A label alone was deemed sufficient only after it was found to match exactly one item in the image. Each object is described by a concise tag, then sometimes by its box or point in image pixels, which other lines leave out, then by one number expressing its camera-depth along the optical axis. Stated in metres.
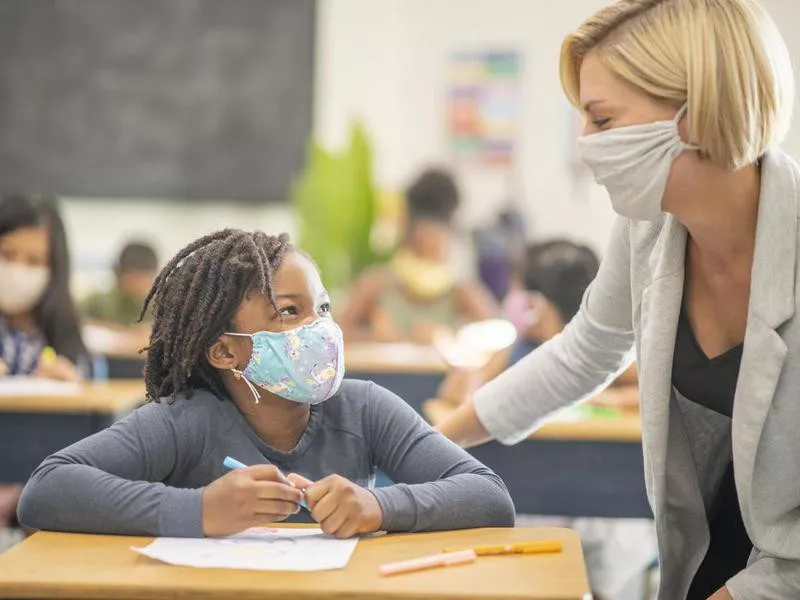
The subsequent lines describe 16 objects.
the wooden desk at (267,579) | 1.40
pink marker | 1.49
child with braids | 1.72
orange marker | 1.58
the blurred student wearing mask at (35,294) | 3.98
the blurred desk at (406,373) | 4.81
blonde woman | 1.62
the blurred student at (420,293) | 5.59
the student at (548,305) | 3.65
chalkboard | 8.46
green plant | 7.13
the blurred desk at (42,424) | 3.58
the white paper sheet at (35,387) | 3.64
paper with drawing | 1.51
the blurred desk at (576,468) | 3.29
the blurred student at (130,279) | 6.29
